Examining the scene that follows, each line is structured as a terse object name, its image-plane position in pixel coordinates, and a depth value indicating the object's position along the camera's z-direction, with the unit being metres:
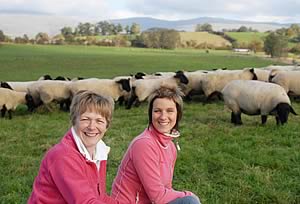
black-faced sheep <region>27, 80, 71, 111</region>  13.84
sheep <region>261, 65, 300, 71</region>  19.11
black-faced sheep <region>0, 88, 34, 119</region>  12.86
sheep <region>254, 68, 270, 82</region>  17.34
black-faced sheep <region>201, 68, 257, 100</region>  15.53
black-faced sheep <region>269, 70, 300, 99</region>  15.18
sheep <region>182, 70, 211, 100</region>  16.25
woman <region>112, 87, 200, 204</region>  3.45
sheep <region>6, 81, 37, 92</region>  14.89
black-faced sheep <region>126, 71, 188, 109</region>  14.82
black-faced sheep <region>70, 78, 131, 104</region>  14.20
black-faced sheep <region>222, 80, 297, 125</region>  10.50
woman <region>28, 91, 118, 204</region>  2.75
